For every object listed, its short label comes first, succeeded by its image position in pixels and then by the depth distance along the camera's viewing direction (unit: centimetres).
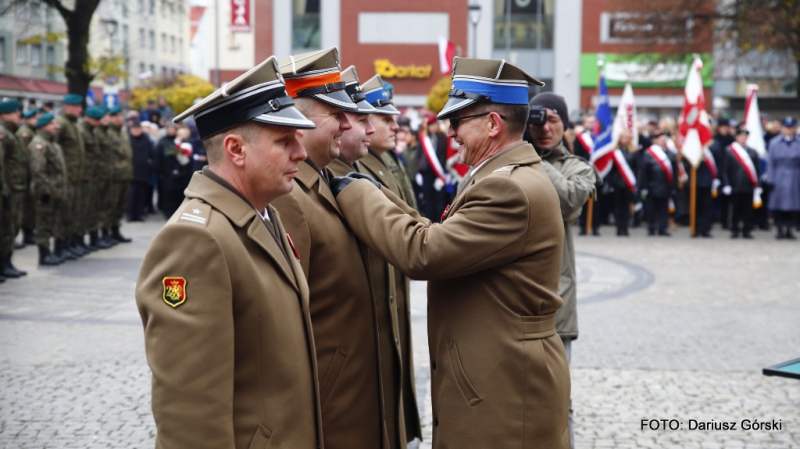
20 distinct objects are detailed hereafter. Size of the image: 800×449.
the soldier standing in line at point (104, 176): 1532
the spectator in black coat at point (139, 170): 1919
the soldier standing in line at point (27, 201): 1324
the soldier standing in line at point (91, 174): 1474
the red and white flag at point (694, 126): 1873
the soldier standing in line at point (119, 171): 1578
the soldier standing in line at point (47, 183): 1298
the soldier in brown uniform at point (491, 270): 334
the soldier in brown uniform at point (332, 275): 344
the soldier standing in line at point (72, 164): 1411
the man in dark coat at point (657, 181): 1864
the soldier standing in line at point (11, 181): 1203
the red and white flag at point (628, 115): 1928
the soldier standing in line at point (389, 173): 412
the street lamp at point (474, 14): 2814
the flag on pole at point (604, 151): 1636
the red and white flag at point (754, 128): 2005
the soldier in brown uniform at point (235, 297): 243
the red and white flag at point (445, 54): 2788
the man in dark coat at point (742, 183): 1845
